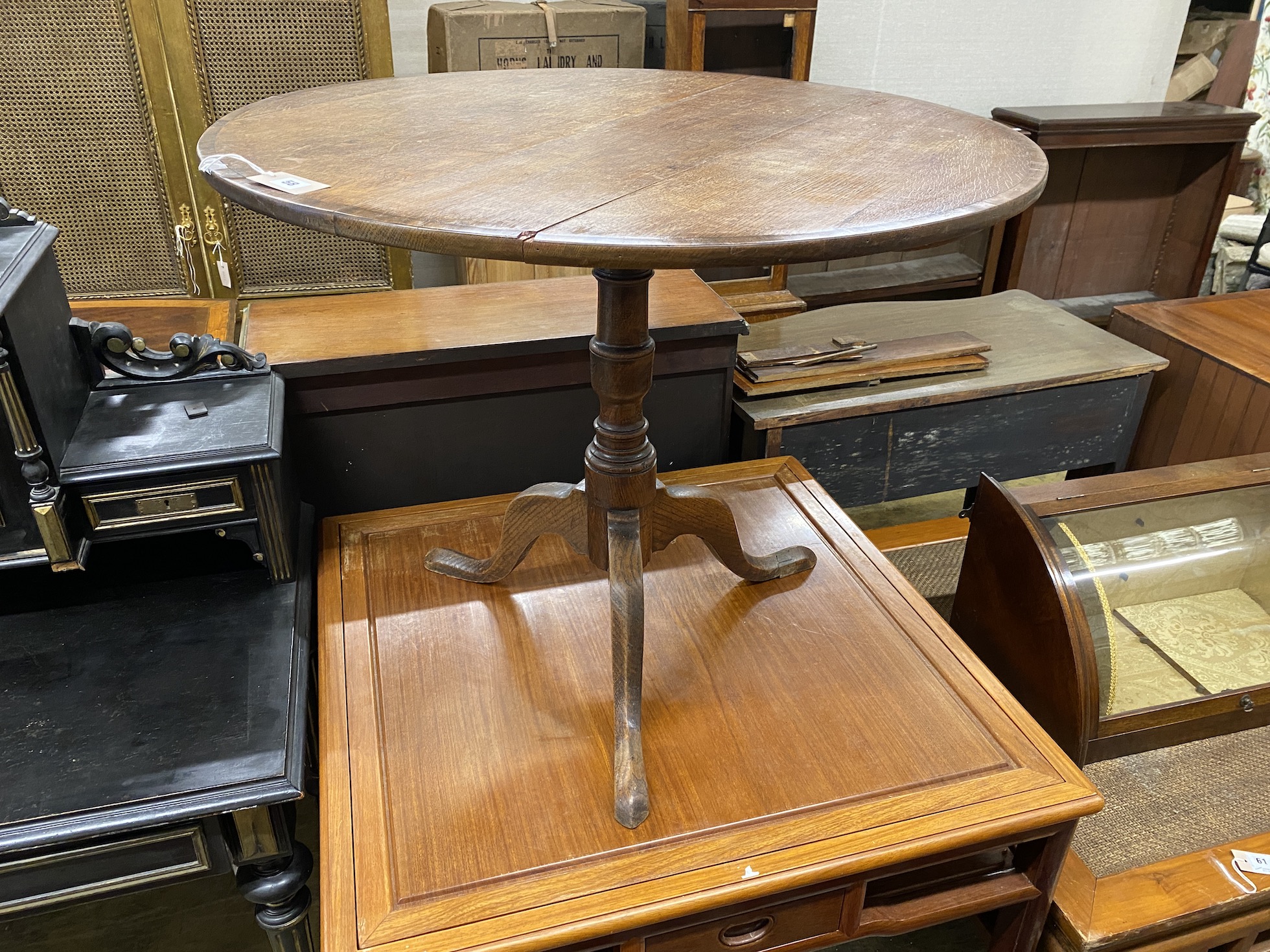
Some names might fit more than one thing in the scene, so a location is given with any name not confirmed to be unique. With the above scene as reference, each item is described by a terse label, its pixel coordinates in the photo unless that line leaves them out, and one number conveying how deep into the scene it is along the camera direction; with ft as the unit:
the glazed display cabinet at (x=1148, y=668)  4.39
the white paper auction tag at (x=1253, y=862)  4.46
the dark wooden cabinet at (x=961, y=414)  6.16
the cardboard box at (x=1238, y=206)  13.96
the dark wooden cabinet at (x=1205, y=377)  6.86
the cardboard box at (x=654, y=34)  8.38
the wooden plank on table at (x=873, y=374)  6.15
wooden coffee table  3.48
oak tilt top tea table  2.73
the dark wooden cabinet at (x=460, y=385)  5.23
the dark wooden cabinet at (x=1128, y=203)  10.51
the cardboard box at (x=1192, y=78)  13.66
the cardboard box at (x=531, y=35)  7.75
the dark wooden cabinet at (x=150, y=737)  3.47
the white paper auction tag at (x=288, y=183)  2.98
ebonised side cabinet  3.63
